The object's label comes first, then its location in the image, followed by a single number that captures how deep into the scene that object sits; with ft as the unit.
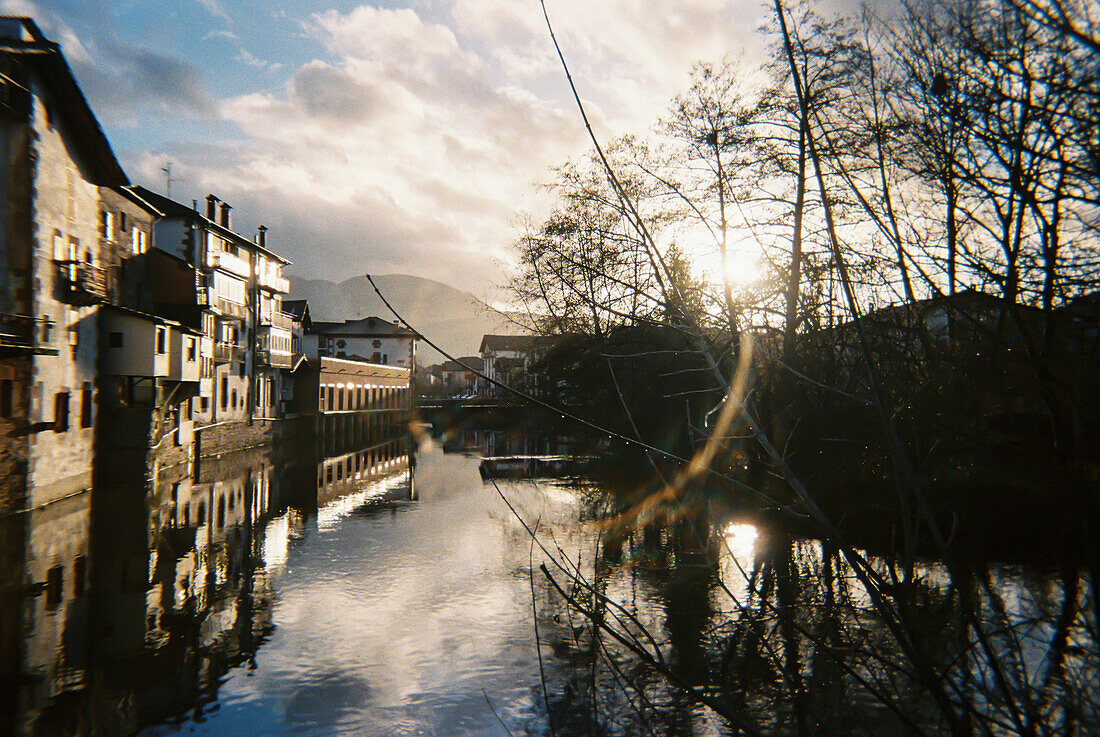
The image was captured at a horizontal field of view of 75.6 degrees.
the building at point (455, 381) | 387.71
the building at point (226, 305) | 92.89
